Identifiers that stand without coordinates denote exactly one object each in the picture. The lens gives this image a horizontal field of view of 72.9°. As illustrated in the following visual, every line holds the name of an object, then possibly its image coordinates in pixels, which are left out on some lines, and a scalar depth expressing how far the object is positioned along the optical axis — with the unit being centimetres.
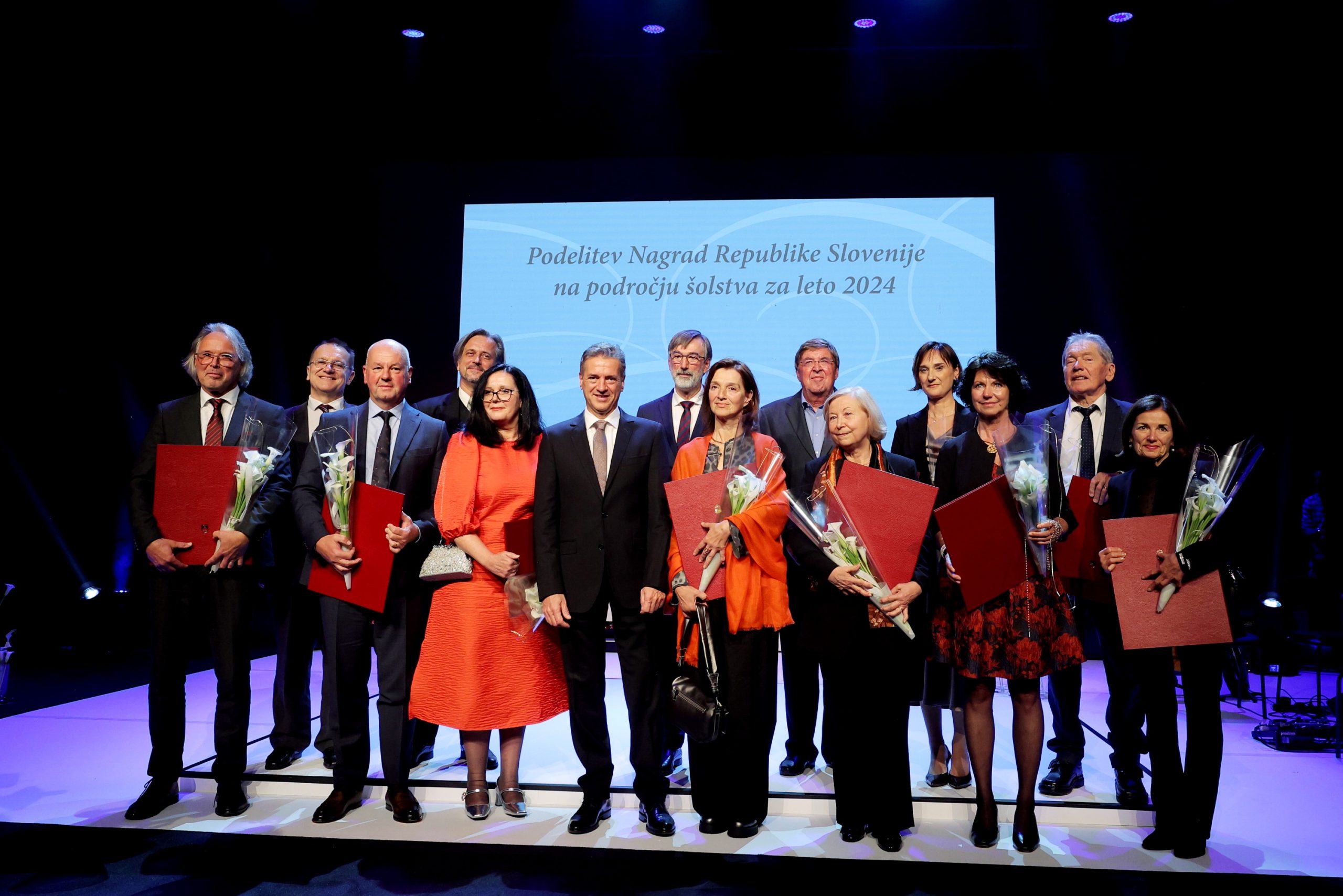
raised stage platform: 302
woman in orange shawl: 298
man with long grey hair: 328
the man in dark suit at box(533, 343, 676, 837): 305
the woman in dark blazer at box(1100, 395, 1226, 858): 297
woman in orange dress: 314
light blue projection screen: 644
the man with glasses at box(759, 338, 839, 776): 365
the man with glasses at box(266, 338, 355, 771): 375
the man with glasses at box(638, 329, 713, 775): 371
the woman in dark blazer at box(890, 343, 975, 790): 347
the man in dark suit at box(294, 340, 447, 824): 325
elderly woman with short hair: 298
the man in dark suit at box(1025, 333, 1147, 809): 334
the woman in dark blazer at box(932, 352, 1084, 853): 291
